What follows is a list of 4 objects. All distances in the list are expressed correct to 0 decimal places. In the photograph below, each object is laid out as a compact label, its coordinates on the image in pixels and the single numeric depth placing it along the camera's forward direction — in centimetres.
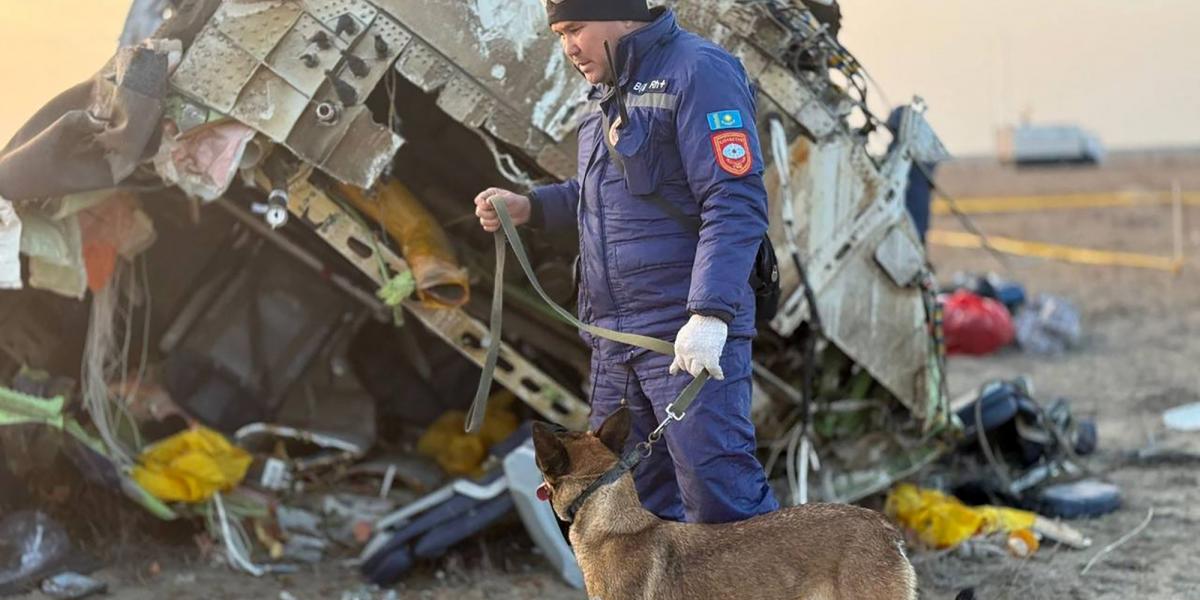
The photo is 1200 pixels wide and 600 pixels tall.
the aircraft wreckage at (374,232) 486
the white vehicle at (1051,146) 4709
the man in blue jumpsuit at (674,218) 347
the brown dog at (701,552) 330
